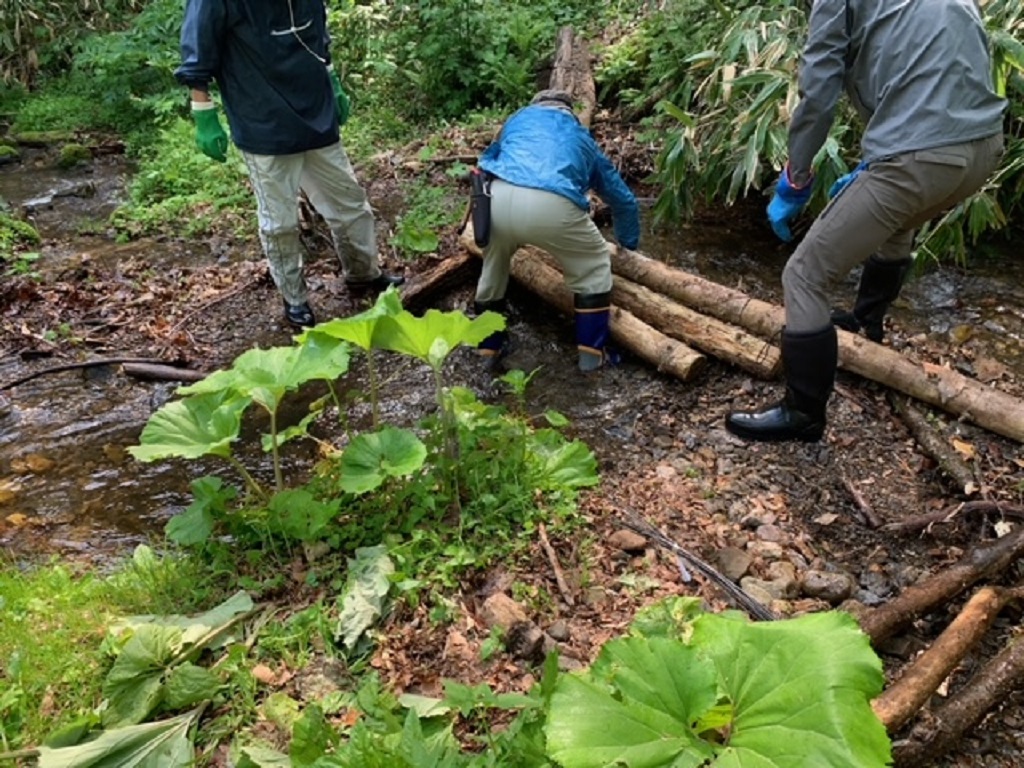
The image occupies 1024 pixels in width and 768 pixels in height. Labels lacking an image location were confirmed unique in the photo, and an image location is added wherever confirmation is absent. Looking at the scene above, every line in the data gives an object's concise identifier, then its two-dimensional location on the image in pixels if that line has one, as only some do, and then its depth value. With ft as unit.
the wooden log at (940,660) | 7.16
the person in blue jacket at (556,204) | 13.09
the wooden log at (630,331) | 13.78
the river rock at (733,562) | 9.70
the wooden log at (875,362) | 11.97
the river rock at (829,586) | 9.45
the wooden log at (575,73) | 24.04
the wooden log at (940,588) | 8.51
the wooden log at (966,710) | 7.07
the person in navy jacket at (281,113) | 14.21
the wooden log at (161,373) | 15.06
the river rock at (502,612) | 8.45
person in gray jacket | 10.12
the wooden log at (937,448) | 11.01
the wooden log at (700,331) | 13.37
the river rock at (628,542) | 9.98
